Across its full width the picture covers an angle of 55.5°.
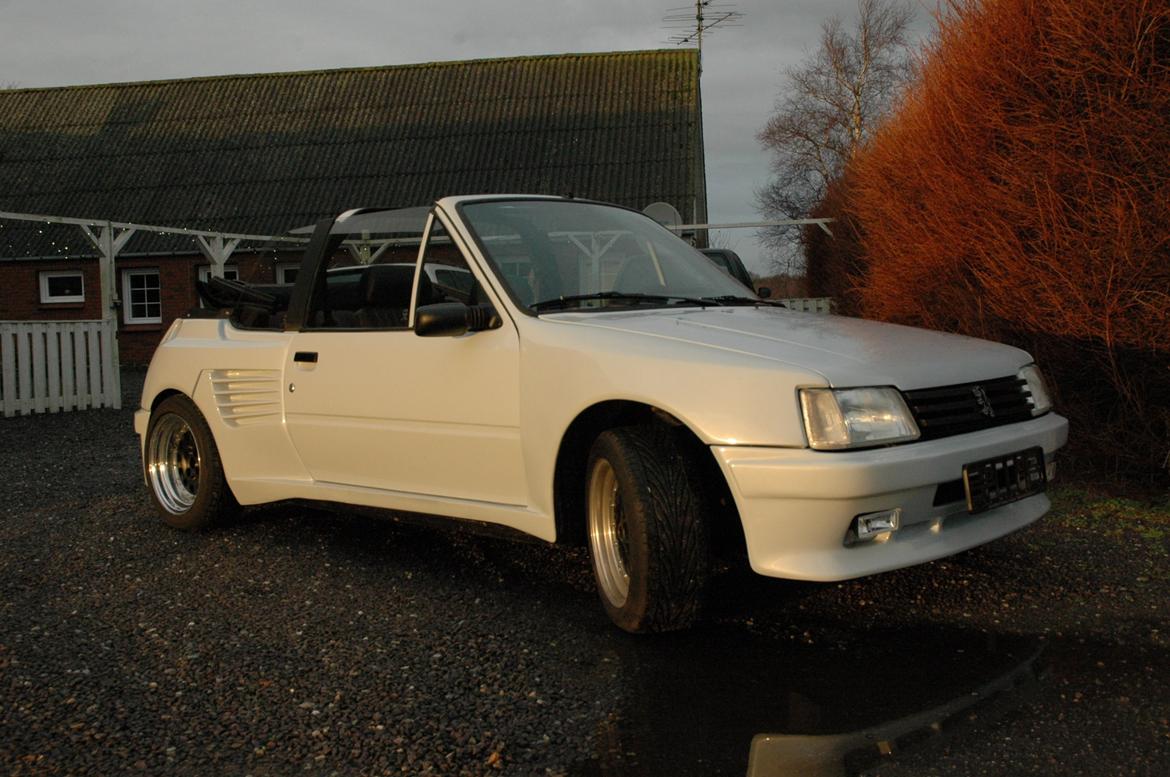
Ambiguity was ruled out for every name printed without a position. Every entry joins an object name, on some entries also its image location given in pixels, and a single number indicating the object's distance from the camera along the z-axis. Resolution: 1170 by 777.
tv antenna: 30.17
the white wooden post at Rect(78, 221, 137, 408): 14.81
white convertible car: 3.53
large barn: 26.25
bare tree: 42.78
